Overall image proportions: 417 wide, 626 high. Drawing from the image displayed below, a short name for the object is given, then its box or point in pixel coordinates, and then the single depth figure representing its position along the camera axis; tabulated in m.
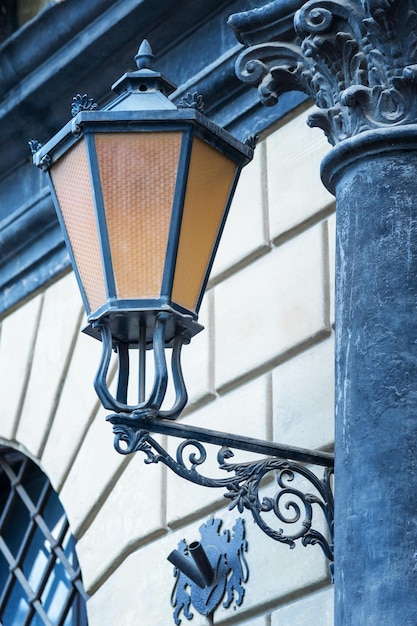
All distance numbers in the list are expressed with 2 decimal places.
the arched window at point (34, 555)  9.11
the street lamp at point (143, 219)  5.39
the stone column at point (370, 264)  4.66
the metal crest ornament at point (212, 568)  7.20
